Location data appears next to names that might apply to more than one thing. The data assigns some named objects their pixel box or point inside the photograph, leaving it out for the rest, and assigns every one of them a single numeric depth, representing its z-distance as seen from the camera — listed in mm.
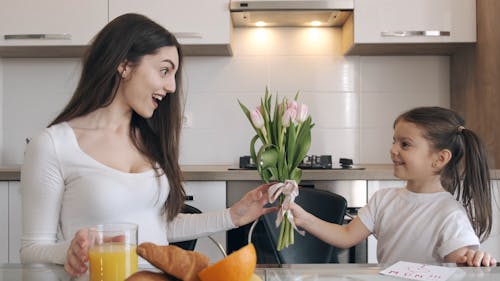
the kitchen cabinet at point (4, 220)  2275
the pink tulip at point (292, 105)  1109
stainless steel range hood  2484
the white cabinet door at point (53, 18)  2533
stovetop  2455
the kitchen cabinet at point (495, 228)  2227
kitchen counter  2230
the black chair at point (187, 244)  1463
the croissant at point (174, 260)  586
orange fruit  597
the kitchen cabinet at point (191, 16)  2527
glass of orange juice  691
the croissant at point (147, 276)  562
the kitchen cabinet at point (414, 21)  2510
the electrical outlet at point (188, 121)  2879
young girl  1445
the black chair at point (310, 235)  1571
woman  1231
